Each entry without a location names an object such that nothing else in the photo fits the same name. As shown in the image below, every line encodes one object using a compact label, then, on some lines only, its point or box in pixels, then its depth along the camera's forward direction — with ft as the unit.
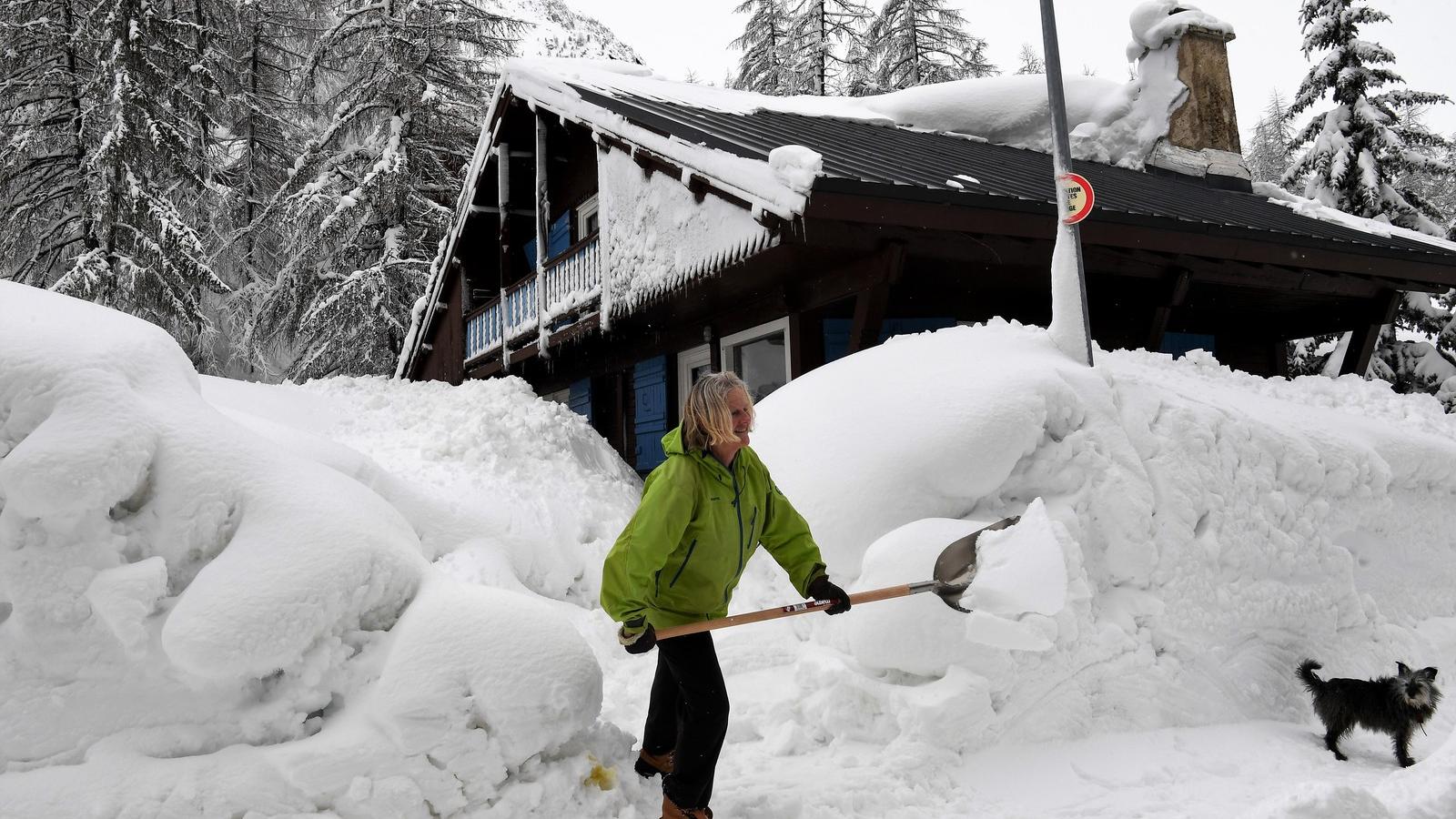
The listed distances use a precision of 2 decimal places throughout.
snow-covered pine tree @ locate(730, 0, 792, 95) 83.15
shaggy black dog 12.17
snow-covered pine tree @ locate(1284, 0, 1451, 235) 48.93
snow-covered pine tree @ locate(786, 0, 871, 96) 79.66
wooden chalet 21.39
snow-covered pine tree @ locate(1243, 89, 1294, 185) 134.28
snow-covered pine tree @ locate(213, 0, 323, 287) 68.33
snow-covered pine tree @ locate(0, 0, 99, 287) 54.13
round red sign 17.08
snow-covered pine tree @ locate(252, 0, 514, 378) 59.72
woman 9.37
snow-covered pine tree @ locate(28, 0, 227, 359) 51.26
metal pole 17.40
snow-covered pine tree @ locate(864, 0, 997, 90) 79.25
